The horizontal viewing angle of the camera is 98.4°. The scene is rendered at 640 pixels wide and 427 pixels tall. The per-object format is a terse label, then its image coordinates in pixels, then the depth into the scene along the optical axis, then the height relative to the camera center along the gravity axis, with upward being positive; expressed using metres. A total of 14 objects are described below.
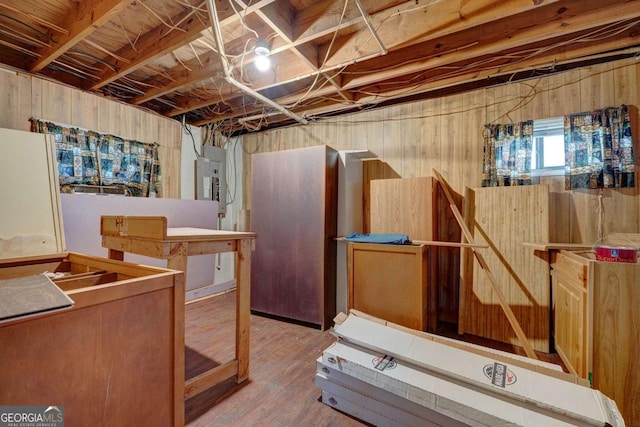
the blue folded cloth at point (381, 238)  2.37 -0.24
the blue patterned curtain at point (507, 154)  2.56 +0.54
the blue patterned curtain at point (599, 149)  2.23 +0.51
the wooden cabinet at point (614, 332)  1.51 -0.68
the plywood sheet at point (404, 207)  2.60 +0.05
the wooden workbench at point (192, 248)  1.44 -0.21
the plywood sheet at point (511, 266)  2.36 -0.49
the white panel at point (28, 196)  1.81 +0.12
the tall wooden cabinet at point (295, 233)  2.83 -0.23
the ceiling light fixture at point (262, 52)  1.99 +1.20
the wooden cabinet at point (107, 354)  0.77 -0.45
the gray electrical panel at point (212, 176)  3.91 +0.53
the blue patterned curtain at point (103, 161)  2.65 +0.56
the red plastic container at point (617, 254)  1.56 -0.25
